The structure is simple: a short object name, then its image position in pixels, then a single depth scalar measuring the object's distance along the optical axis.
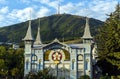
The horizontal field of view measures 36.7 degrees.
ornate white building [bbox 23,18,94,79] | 40.54
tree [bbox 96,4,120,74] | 32.50
